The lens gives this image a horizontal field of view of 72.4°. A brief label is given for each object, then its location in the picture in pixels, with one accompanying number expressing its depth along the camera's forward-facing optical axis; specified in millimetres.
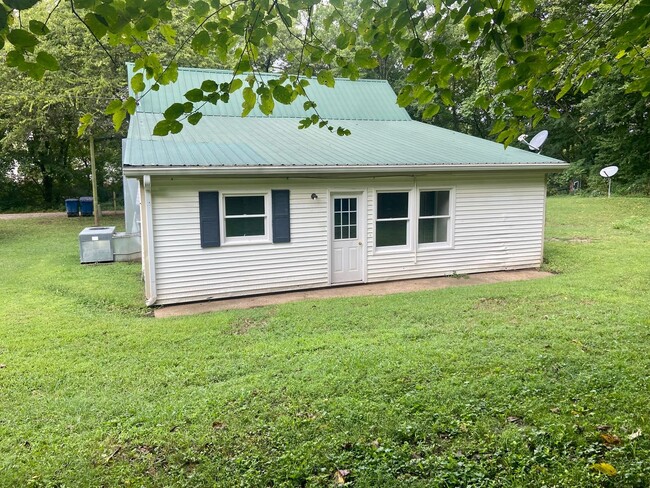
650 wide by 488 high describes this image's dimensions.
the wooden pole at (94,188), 16470
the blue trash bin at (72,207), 21766
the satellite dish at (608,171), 19047
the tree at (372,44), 2182
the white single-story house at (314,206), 7609
